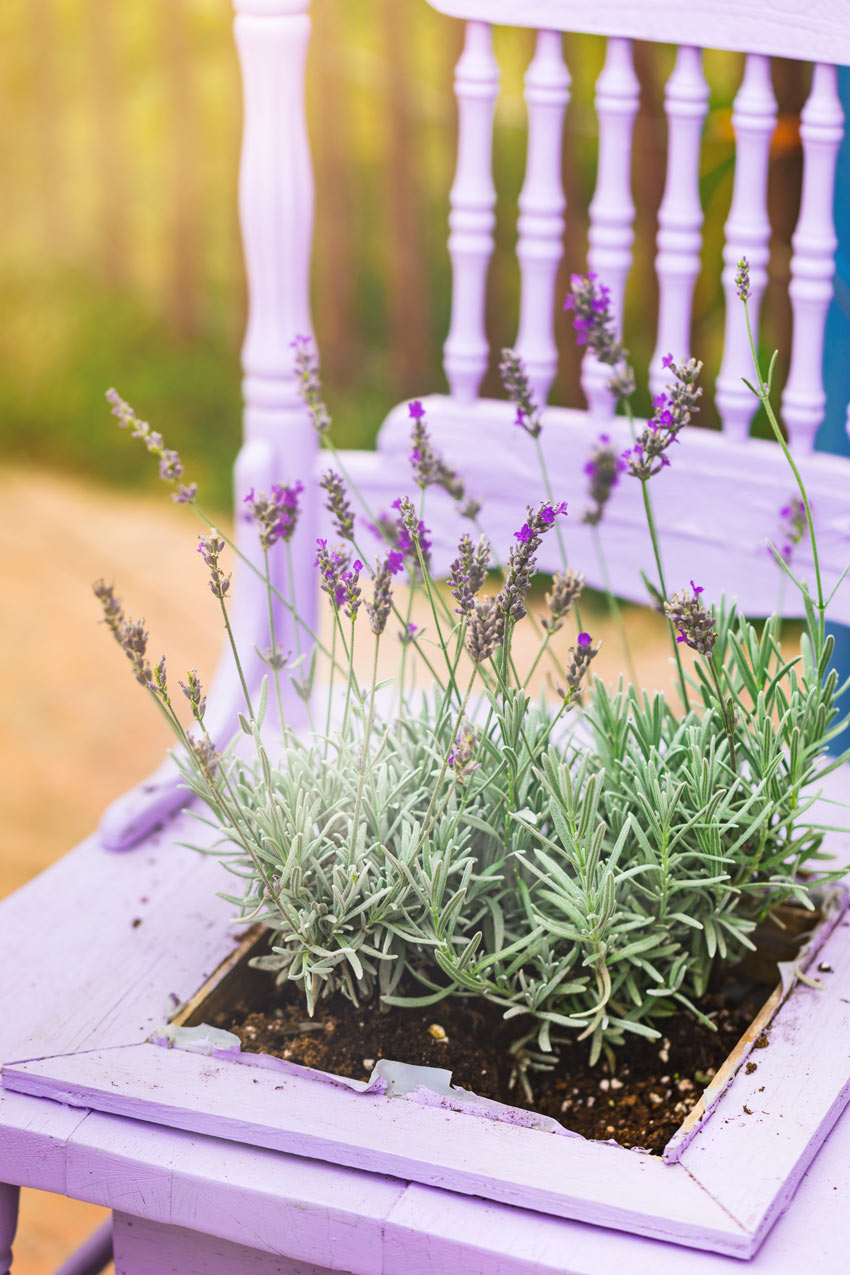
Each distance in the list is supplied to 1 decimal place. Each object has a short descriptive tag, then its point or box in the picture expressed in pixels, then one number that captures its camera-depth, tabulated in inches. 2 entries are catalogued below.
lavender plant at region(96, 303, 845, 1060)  67.4
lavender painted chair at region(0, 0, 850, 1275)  65.9
